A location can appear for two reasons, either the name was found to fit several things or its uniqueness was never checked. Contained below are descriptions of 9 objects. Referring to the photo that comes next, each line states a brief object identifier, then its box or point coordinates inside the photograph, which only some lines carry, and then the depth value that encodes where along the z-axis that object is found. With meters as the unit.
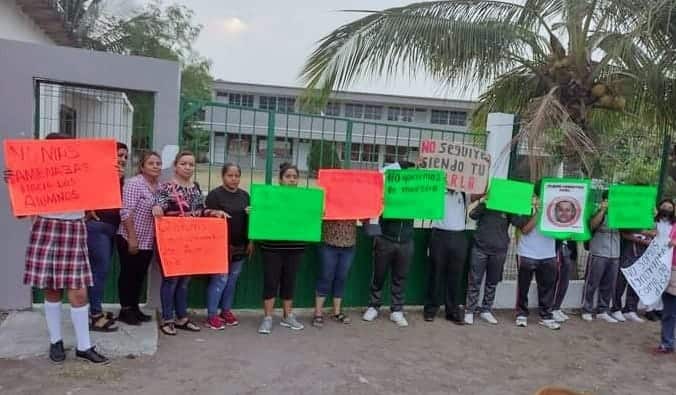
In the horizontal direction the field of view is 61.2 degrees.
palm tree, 6.35
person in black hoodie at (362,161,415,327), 5.72
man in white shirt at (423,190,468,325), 5.91
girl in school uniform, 3.95
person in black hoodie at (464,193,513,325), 5.95
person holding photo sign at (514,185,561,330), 6.07
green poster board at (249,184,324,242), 5.09
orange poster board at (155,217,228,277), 4.72
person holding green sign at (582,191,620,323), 6.36
